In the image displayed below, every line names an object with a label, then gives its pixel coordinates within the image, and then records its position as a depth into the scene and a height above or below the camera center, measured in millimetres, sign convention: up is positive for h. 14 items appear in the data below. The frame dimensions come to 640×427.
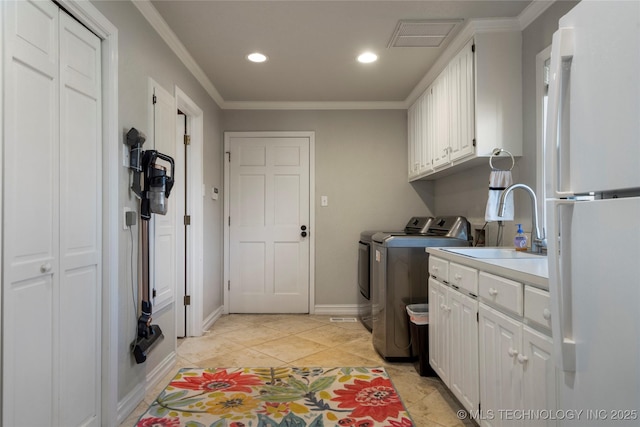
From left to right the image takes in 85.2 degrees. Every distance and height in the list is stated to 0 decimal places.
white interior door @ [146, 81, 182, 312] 2320 -118
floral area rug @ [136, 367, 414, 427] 1903 -1147
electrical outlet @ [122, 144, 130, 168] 1927 +318
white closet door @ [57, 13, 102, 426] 1537 -57
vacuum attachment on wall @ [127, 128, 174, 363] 2029 +20
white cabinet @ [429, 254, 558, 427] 1229 -590
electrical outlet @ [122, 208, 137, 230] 1941 -38
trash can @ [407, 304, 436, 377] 2451 -885
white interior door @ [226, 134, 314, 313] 4062 -139
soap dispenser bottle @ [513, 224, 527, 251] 2160 -182
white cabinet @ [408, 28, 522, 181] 2307 +799
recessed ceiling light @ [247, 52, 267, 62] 2801 +1272
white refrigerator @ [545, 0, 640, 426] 717 +5
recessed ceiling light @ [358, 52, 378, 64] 2803 +1272
